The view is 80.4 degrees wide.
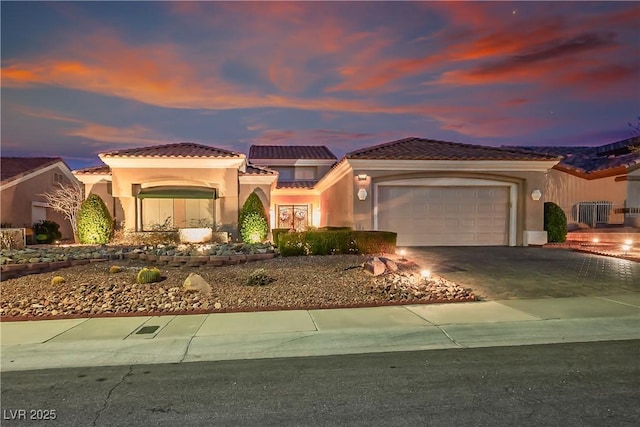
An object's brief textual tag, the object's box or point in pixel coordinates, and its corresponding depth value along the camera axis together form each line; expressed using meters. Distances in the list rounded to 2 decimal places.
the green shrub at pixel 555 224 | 15.47
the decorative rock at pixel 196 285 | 7.77
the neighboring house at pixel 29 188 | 19.35
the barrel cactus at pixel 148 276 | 8.40
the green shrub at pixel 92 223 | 15.70
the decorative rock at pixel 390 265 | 9.39
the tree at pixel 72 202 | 17.97
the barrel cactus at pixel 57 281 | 8.25
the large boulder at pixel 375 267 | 9.09
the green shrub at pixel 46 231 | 19.49
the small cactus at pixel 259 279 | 8.43
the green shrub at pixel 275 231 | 15.98
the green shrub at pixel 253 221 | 16.34
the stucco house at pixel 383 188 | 14.87
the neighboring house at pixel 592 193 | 19.56
